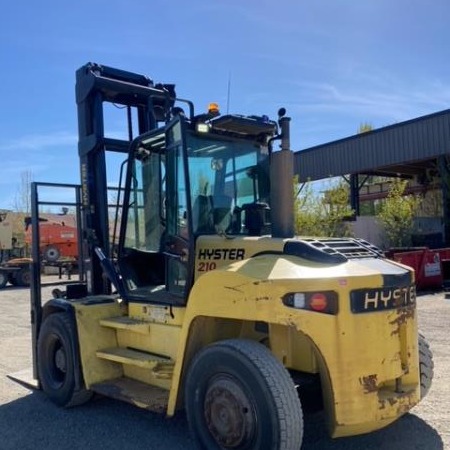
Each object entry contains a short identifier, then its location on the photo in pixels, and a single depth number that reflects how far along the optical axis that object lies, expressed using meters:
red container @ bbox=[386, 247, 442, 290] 15.44
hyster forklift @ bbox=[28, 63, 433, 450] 3.97
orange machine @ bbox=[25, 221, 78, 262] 22.53
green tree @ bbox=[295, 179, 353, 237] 20.80
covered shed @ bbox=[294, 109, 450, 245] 22.16
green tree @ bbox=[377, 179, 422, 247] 23.55
